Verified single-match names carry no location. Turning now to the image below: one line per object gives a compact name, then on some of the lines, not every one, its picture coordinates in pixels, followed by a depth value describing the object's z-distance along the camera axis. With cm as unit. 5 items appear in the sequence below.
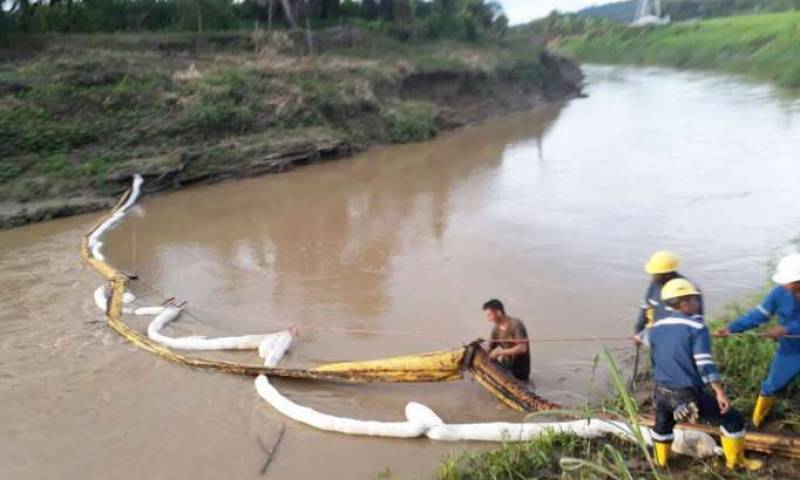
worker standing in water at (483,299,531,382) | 610
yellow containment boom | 598
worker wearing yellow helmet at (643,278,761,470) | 409
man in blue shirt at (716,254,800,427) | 446
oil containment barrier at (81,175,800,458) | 454
